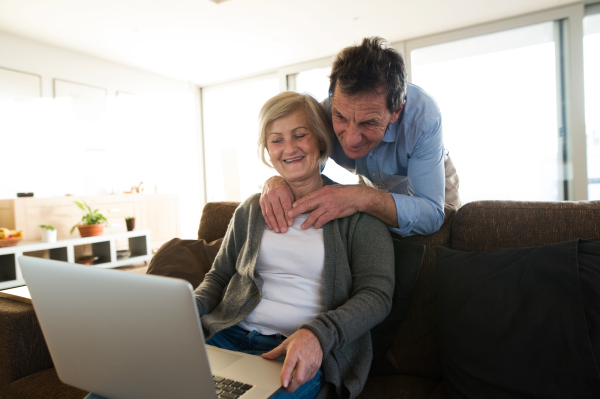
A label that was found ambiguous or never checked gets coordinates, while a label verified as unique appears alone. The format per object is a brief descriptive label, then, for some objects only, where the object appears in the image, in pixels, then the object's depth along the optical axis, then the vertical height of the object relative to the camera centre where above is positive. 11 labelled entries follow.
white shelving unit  3.82 -0.54
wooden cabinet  4.11 -0.14
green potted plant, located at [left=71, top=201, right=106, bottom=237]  4.48 -0.25
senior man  1.28 +0.17
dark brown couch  1.17 -0.39
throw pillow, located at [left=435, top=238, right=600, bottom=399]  0.88 -0.34
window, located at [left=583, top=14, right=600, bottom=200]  3.98 +0.87
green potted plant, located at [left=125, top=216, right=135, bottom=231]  4.96 -0.28
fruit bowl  3.76 -0.35
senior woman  1.03 -0.28
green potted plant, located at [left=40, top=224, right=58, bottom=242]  4.05 -0.31
